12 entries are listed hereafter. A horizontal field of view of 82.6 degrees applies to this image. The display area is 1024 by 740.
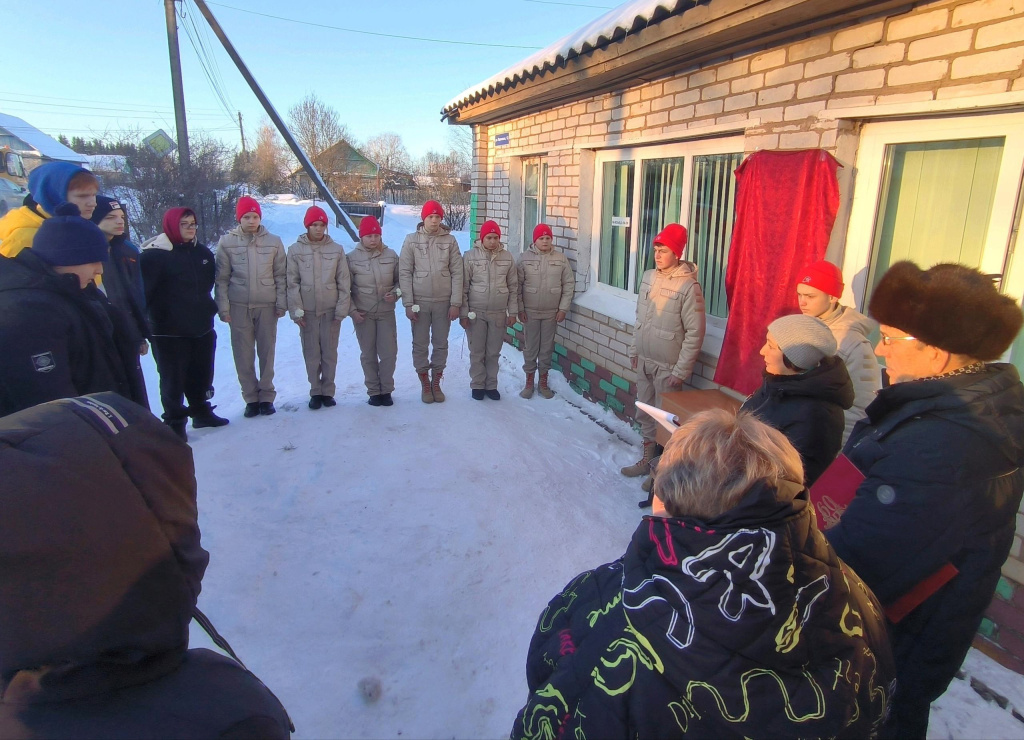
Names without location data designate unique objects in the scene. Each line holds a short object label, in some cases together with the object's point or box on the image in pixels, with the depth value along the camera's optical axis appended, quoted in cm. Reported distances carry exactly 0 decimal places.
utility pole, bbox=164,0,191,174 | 1106
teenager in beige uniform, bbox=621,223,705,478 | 408
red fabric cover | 324
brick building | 261
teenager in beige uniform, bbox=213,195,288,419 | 502
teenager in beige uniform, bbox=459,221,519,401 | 562
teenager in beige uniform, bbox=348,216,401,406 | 542
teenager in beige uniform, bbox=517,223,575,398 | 574
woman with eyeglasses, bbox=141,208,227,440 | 461
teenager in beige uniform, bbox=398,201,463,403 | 548
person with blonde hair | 101
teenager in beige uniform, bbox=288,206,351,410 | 520
